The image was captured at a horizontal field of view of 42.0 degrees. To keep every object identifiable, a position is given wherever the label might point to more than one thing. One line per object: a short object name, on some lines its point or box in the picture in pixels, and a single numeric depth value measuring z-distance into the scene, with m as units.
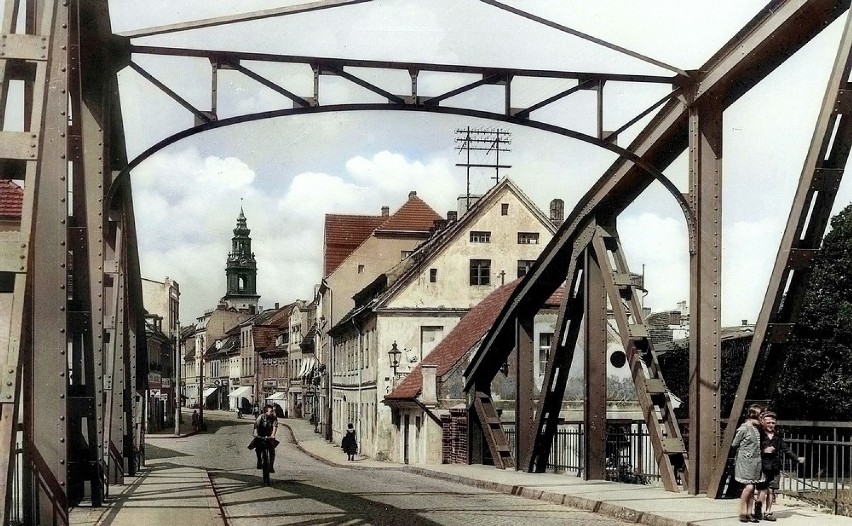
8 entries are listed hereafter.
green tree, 36.88
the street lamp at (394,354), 39.09
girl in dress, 10.39
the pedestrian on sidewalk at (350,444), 40.81
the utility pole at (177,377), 51.91
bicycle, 18.69
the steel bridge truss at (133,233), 7.47
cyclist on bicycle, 19.84
